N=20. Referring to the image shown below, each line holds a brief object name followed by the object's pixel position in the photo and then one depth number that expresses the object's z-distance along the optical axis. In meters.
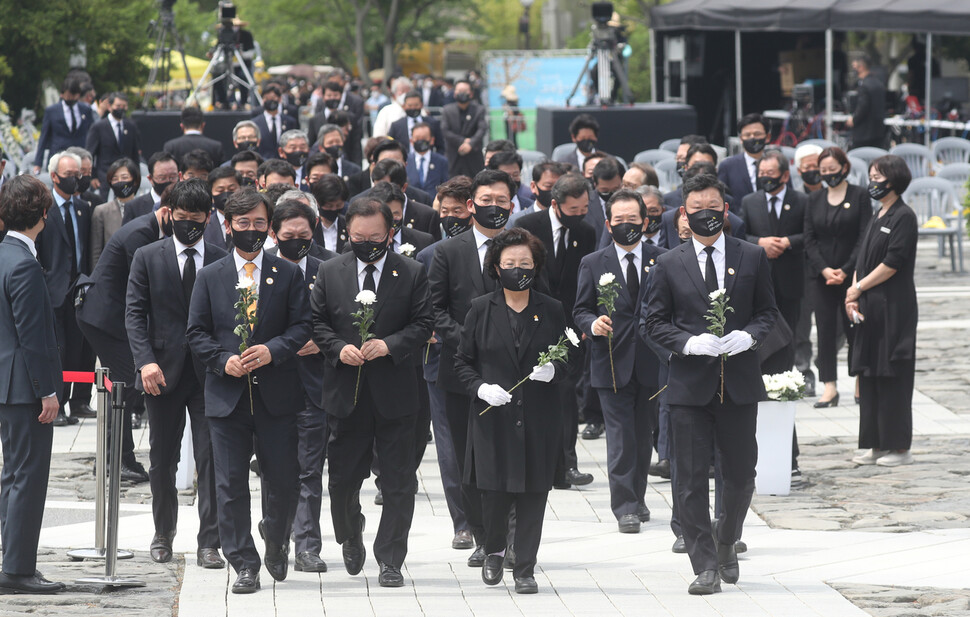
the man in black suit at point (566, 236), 19.97
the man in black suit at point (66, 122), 38.53
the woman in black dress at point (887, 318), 21.84
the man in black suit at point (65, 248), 23.20
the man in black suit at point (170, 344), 16.69
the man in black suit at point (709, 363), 15.59
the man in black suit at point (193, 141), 32.37
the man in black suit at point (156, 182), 22.08
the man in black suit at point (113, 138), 36.91
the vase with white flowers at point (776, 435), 20.28
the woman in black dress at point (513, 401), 15.65
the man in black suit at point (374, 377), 15.87
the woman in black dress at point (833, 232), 24.68
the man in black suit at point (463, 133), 38.28
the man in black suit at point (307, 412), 16.62
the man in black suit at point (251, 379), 15.58
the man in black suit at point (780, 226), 24.58
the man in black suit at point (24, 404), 15.26
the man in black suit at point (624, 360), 18.61
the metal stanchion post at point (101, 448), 15.99
